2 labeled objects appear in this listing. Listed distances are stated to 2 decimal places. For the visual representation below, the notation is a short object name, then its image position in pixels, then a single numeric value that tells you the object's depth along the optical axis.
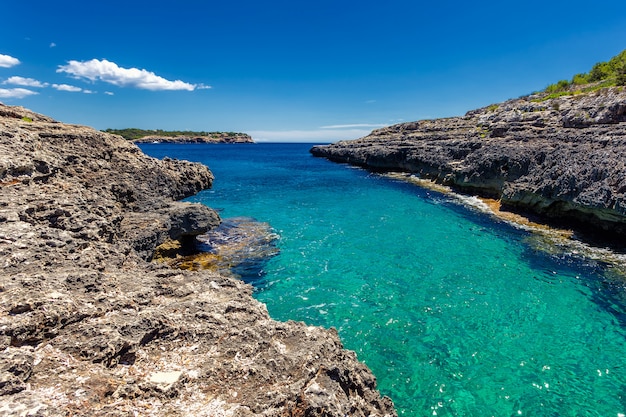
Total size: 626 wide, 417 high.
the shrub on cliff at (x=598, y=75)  53.74
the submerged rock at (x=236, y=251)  16.72
